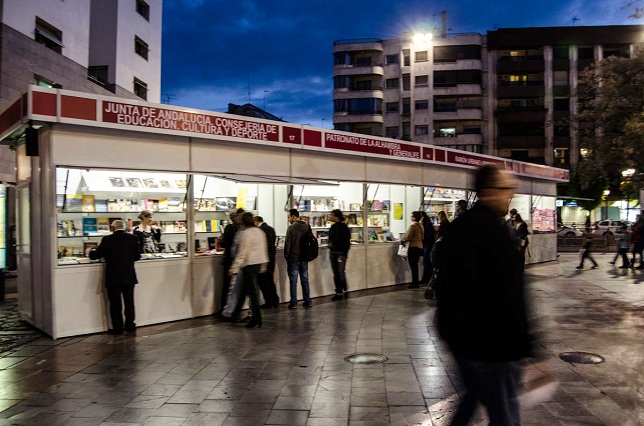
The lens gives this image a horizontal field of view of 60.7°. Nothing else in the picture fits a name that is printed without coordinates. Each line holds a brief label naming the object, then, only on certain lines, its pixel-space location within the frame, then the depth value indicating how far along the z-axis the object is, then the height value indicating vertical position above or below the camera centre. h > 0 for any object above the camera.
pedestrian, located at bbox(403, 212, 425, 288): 12.80 -0.68
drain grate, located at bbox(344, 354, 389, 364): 6.64 -1.83
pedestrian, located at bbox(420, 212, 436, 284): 13.06 -0.63
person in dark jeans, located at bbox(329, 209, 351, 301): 11.34 -0.78
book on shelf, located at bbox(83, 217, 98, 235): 8.69 -0.22
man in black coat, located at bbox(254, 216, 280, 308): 10.15 -1.24
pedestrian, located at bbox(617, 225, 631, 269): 17.84 -1.15
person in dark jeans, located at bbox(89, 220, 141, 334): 8.25 -0.85
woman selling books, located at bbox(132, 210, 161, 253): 9.23 -0.37
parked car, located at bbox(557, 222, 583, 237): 38.82 -1.51
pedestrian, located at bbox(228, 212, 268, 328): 8.59 -0.76
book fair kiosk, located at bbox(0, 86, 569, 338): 8.16 +0.38
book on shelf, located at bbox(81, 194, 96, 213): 8.70 +0.12
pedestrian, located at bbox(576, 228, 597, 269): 17.69 -1.32
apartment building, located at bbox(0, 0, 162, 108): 16.56 +6.58
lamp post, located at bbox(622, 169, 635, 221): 14.77 +0.90
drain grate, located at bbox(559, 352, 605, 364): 6.59 -1.82
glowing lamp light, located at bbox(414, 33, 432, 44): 35.18 +11.17
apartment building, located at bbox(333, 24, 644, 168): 55.88 +12.86
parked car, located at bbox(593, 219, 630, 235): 40.97 -1.26
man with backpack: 10.41 -0.83
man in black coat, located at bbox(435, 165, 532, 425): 2.83 -0.51
